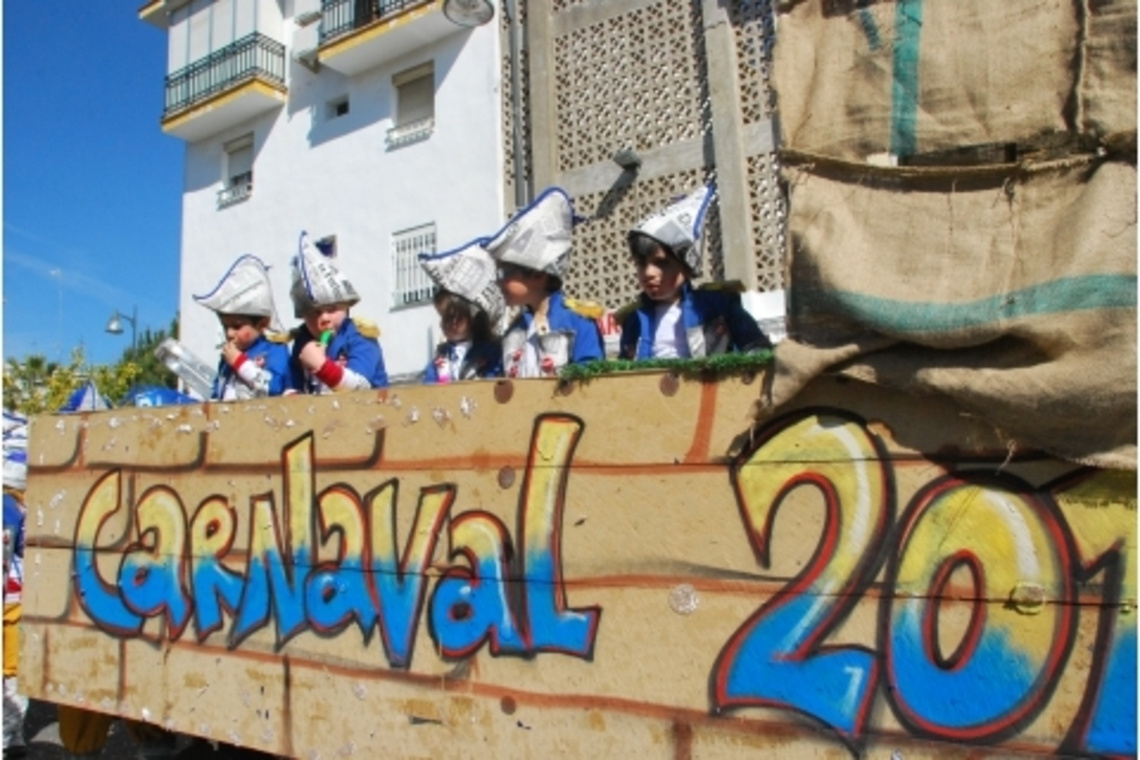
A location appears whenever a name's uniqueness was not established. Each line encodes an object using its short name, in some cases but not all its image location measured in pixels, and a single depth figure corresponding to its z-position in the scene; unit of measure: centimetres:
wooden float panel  199
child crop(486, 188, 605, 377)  350
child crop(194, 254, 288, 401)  439
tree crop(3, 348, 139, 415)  1975
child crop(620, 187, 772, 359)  328
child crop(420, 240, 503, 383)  400
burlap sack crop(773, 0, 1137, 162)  196
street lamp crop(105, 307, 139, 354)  2706
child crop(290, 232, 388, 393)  408
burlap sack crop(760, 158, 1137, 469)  187
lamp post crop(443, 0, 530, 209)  1277
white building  1352
